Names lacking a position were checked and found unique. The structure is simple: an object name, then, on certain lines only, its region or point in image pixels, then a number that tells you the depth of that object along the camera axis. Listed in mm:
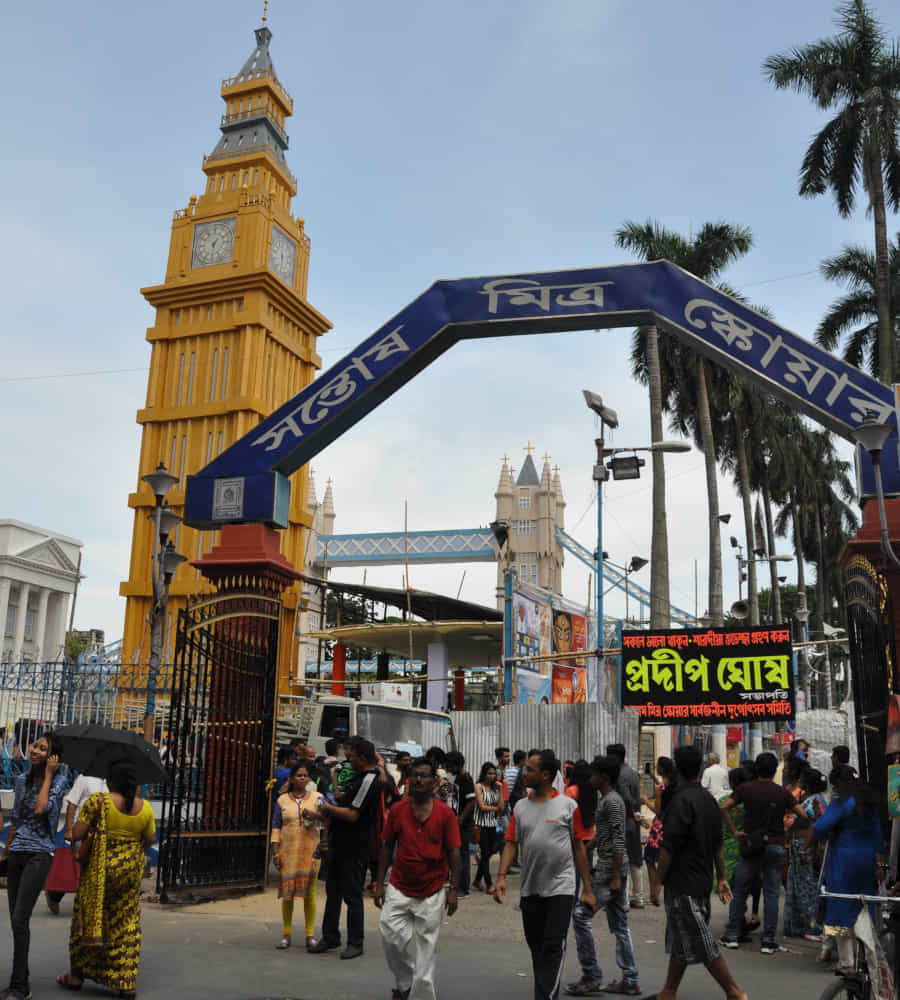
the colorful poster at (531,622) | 22172
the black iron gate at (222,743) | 10289
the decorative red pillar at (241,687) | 10781
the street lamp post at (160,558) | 13992
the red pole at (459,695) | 27914
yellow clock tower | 33219
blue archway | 10984
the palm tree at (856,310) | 31844
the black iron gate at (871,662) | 8258
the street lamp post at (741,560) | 32962
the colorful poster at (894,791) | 6234
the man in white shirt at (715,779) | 15570
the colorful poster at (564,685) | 23531
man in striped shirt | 7324
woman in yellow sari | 6453
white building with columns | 61188
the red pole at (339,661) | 31031
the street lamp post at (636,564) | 25731
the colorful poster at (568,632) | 25453
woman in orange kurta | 8297
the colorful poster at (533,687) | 22391
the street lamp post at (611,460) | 18906
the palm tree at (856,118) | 25703
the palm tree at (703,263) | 29073
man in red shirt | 6281
